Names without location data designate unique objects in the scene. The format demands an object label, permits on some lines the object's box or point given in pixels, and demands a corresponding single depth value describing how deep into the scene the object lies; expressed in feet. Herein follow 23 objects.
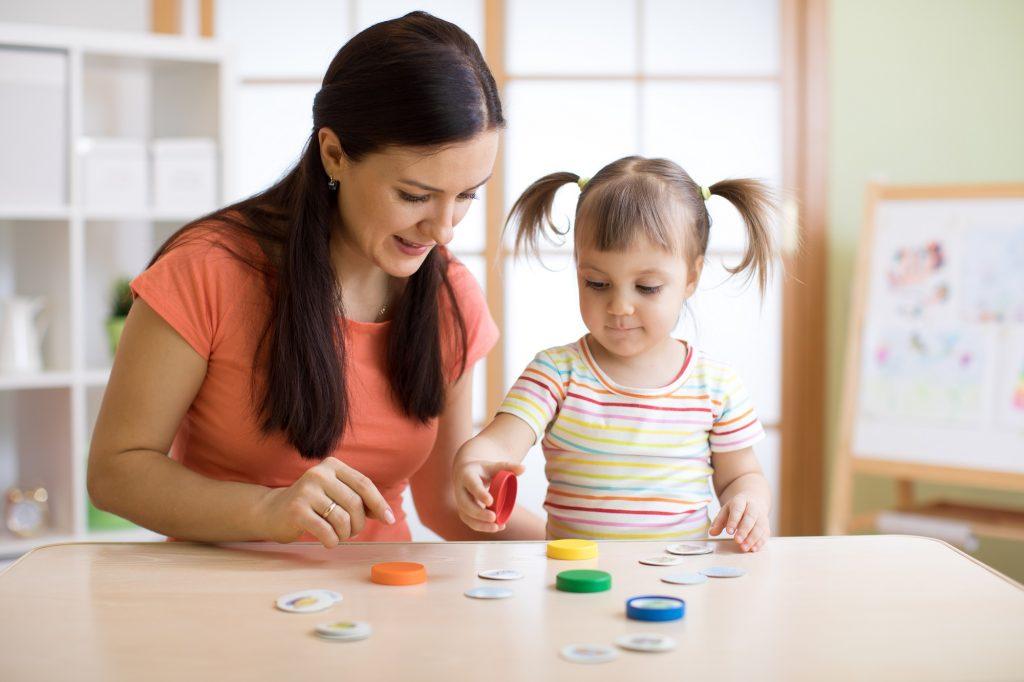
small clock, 9.20
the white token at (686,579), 3.31
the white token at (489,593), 3.14
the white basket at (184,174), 9.73
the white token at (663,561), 3.54
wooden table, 2.60
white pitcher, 9.12
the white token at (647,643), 2.70
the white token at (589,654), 2.62
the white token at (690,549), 3.72
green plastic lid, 3.20
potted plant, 9.53
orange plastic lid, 3.28
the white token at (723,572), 3.41
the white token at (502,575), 3.36
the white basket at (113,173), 9.45
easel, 9.48
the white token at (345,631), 2.75
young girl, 4.36
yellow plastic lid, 3.61
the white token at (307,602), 3.00
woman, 4.07
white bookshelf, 9.19
